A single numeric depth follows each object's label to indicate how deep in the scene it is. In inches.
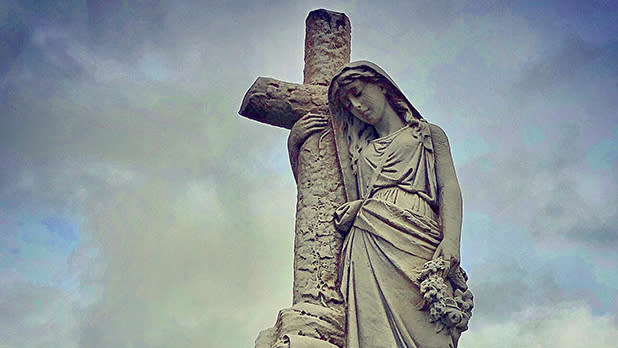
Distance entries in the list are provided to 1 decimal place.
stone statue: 334.6
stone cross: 360.5
